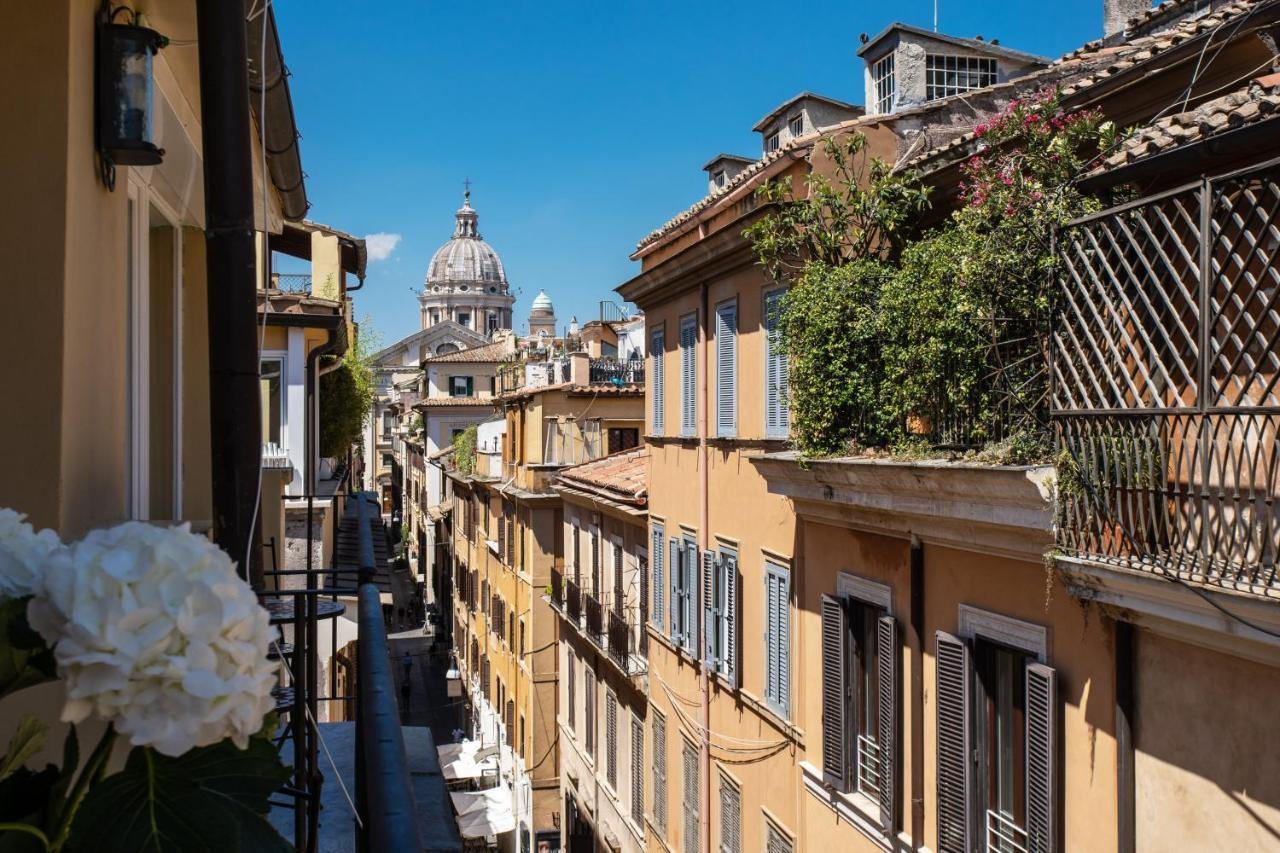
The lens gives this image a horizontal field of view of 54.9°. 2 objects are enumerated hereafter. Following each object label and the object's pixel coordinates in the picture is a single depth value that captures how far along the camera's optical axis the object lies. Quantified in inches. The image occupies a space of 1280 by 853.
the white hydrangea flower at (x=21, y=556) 53.4
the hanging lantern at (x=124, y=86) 133.9
